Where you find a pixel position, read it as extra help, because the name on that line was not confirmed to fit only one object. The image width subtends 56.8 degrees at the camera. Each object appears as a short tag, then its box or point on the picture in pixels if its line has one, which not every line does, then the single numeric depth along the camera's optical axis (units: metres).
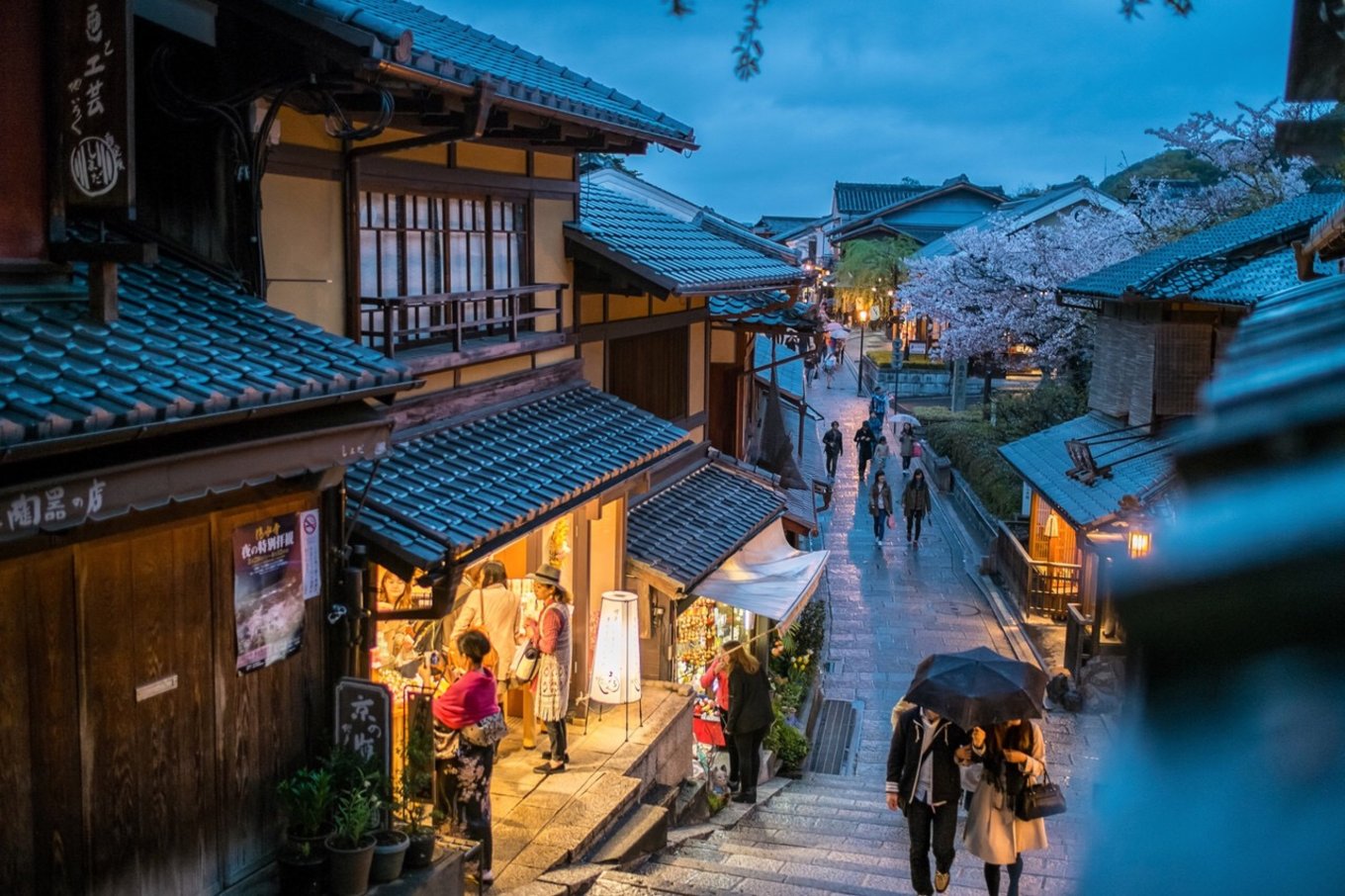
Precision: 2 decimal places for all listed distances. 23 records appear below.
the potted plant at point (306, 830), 7.55
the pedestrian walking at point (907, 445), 38.56
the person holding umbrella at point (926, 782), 9.90
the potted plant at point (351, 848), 7.54
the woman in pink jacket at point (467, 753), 9.59
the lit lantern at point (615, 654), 12.92
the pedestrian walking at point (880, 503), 30.77
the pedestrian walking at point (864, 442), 37.44
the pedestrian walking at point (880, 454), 37.21
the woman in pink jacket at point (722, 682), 14.85
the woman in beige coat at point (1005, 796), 9.56
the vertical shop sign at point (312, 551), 8.13
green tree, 64.94
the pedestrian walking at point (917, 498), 30.45
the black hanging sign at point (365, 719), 8.27
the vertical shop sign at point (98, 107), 6.35
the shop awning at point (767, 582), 14.82
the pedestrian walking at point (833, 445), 37.31
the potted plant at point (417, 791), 8.14
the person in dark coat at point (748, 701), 14.02
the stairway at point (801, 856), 10.20
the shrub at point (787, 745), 16.78
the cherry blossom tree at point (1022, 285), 40.38
